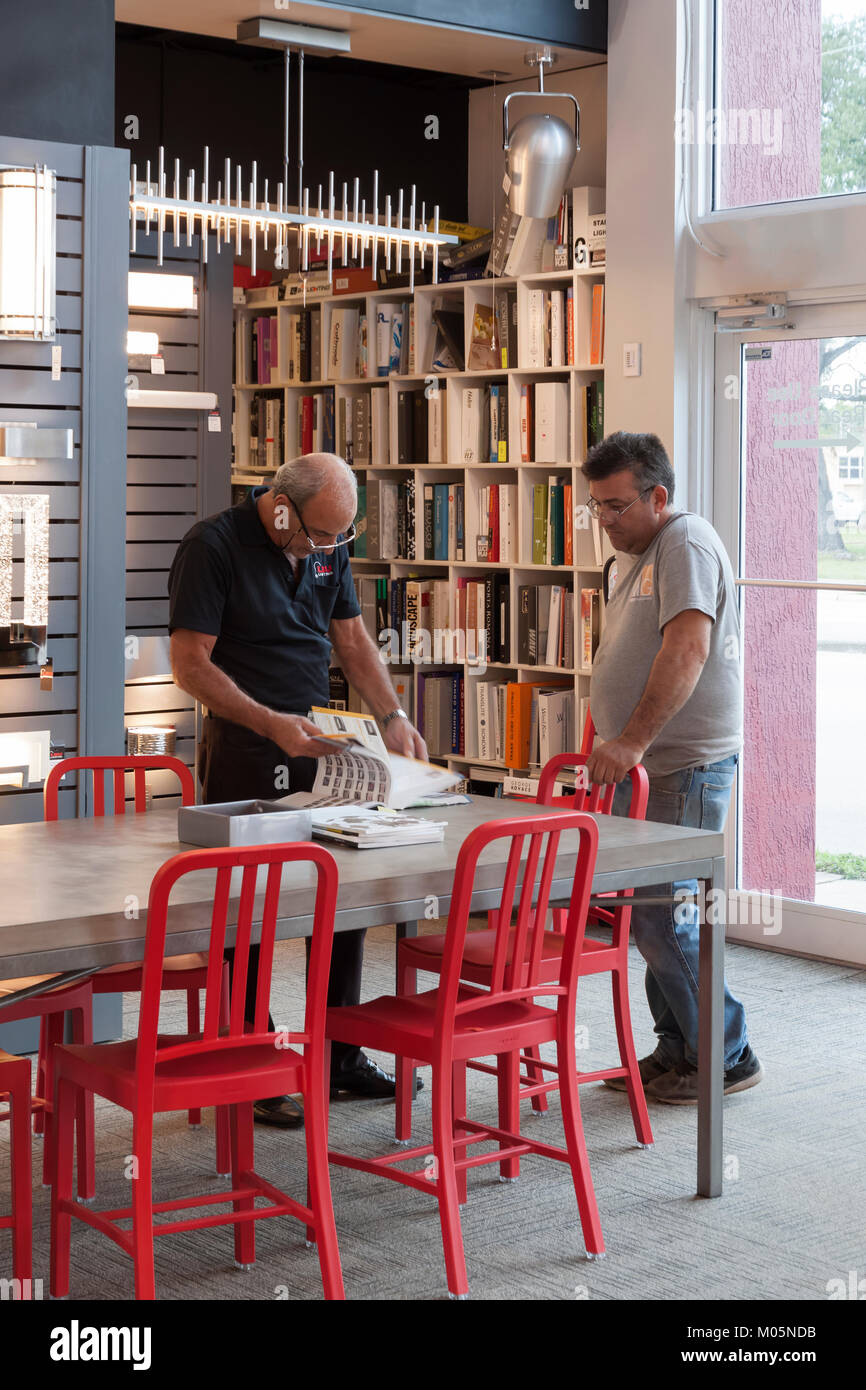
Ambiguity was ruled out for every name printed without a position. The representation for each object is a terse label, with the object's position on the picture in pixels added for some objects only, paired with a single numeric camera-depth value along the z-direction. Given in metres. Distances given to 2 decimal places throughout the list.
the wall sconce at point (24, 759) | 4.82
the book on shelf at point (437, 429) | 7.11
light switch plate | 6.19
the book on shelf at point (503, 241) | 6.65
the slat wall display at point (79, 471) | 4.80
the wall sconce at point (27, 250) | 4.63
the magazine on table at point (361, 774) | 3.65
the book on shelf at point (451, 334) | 7.08
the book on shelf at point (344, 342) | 7.59
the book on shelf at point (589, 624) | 6.43
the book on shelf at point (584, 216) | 6.43
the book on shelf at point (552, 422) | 6.56
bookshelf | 6.50
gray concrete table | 2.80
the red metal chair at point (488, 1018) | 3.21
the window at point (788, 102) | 5.75
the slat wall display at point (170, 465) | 7.16
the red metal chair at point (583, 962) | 4.01
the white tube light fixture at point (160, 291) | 7.04
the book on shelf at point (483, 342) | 6.84
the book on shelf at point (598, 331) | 6.38
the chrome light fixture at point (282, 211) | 5.34
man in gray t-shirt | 4.32
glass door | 5.87
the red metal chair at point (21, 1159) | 3.05
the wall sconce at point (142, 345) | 7.11
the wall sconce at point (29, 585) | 4.77
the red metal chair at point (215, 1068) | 2.83
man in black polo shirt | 4.20
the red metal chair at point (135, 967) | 3.90
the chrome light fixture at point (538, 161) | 5.67
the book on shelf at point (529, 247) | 6.59
